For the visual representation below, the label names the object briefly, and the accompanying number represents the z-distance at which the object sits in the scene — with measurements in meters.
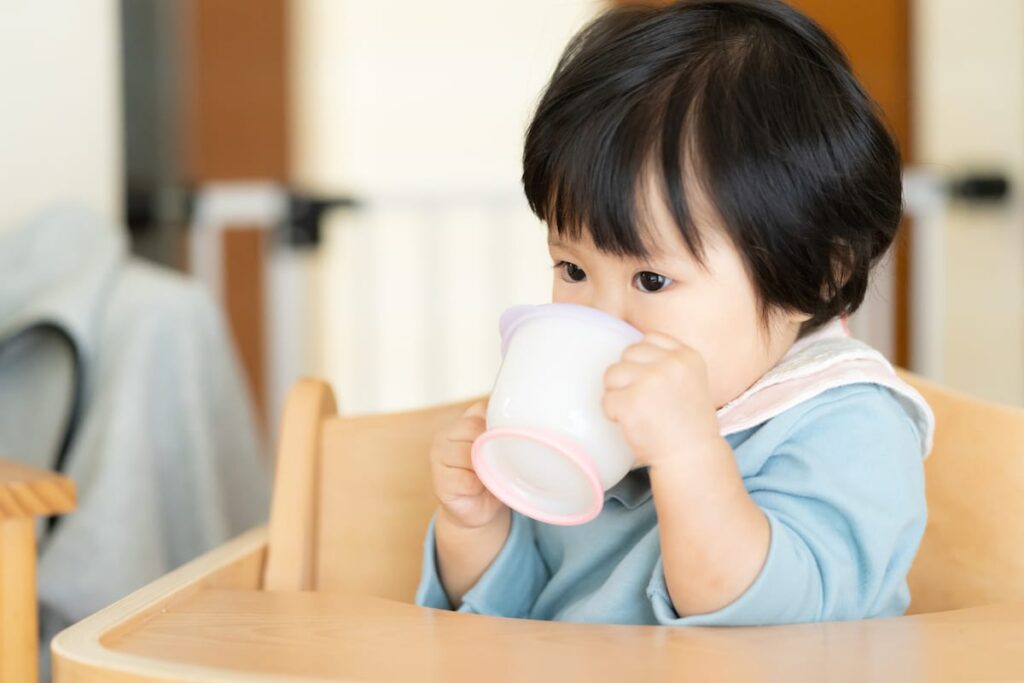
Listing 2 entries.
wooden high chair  1.09
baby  1.16
